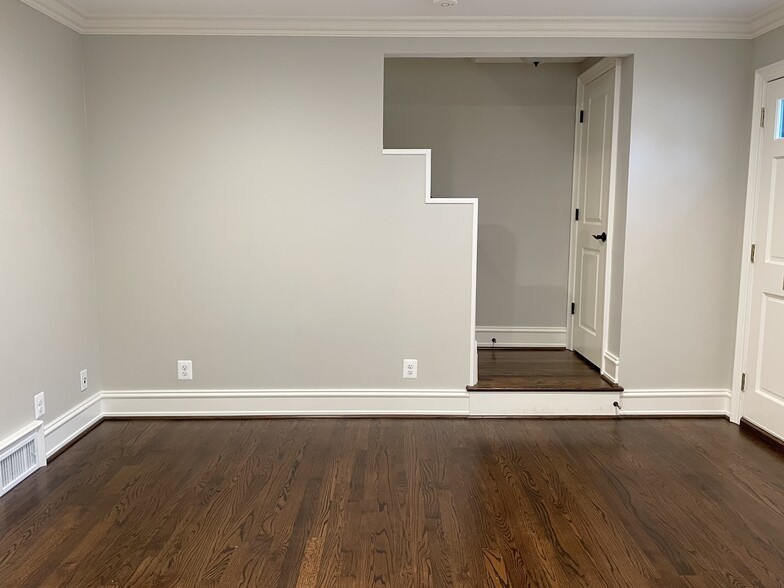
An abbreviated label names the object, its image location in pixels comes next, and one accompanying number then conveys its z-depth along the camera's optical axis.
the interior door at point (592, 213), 4.21
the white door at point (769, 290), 3.50
